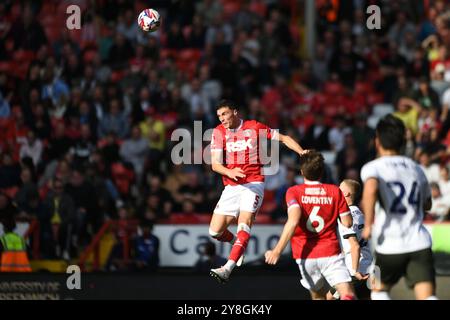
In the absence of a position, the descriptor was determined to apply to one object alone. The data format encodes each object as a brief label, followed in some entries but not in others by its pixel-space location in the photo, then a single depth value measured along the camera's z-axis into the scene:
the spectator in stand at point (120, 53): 24.59
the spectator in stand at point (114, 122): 22.44
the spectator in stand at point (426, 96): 22.25
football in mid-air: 16.84
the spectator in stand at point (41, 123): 22.19
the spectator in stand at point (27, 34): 24.78
